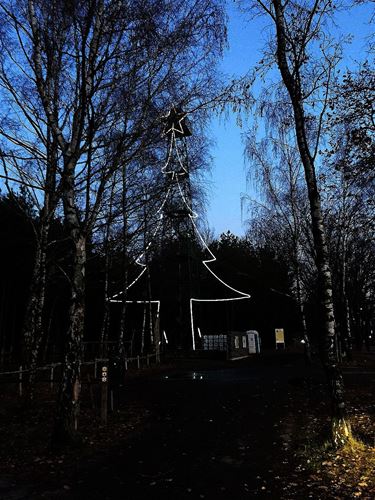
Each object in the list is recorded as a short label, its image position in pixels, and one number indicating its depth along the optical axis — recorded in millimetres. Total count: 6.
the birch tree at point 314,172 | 7581
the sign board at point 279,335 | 39594
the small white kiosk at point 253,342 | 33375
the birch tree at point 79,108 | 7996
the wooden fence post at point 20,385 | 12723
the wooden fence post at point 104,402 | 9547
